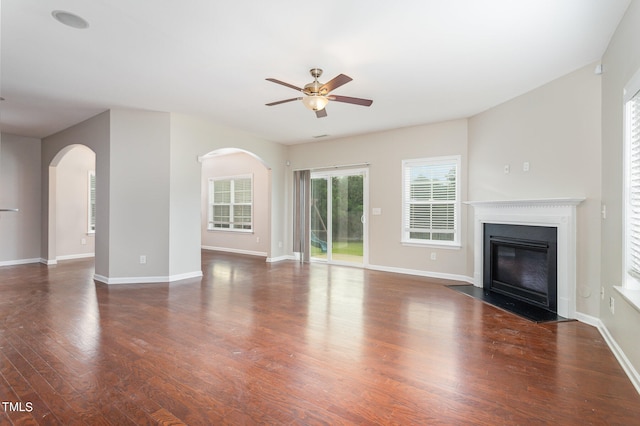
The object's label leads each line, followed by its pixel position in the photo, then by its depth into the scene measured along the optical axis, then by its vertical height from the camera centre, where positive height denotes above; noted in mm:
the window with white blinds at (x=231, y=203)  8492 +173
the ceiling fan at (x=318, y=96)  3248 +1193
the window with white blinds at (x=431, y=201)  5543 +174
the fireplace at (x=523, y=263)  3732 -682
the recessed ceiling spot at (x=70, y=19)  2520 +1543
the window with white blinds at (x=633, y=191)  2396 +163
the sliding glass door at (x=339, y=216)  6621 -141
